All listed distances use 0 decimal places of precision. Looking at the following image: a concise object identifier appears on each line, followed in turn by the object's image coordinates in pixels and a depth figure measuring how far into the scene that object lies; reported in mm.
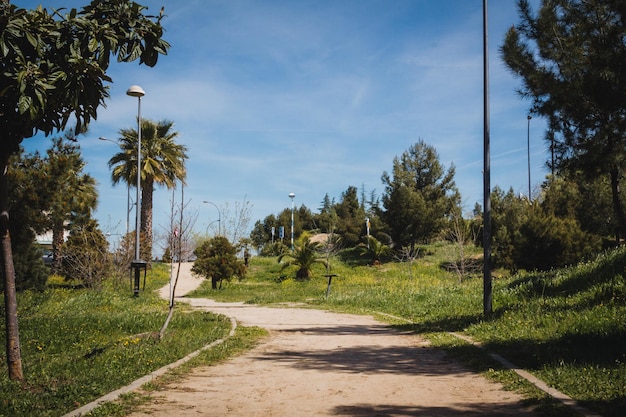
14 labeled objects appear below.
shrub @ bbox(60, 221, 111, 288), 22659
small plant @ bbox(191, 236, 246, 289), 27406
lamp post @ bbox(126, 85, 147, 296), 19688
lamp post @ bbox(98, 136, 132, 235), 35250
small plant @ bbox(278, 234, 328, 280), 31938
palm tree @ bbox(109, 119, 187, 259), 35219
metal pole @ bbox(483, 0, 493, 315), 12469
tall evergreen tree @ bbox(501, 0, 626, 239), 8852
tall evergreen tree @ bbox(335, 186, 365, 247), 53172
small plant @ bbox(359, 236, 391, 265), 38812
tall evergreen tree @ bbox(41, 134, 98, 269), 18109
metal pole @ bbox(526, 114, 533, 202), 53328
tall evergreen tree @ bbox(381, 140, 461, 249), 43250
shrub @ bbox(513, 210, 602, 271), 25875
